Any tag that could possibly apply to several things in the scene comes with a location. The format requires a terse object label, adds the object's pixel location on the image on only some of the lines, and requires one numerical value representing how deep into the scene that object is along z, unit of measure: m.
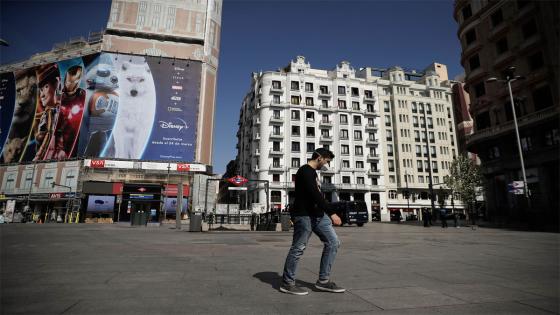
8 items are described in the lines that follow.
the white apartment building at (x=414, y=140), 56.44
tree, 35.03
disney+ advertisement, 36.19
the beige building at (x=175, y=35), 39.97
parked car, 28.69
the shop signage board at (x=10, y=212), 32.97
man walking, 3.50
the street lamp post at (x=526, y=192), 16.69
